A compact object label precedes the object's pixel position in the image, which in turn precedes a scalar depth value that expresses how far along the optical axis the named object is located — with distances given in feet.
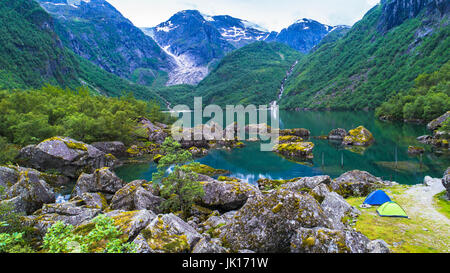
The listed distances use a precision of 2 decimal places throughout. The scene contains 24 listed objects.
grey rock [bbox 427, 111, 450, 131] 227.24
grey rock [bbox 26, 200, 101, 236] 49.78
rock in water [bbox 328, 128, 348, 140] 245.16
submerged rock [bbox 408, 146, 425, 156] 166.10
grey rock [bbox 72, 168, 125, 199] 93.66
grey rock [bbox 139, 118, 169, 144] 237.45
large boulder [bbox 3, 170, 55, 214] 67.05
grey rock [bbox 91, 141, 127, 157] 177.37
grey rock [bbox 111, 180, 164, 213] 72.74
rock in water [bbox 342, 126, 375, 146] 210.79
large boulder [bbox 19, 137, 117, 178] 119.14
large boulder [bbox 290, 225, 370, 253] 32.27
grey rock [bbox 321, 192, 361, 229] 57.62
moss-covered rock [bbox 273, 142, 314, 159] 184.14
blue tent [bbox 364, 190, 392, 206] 70.44
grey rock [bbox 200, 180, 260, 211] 77.51
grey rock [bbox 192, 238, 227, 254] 32.35
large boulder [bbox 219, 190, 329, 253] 37.52
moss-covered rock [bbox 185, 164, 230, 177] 140.40
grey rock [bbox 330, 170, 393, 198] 88.54
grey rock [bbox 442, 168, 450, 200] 70.81
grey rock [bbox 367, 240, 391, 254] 33.04
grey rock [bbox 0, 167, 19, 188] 77.66
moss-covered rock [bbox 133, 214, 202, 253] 32.65
